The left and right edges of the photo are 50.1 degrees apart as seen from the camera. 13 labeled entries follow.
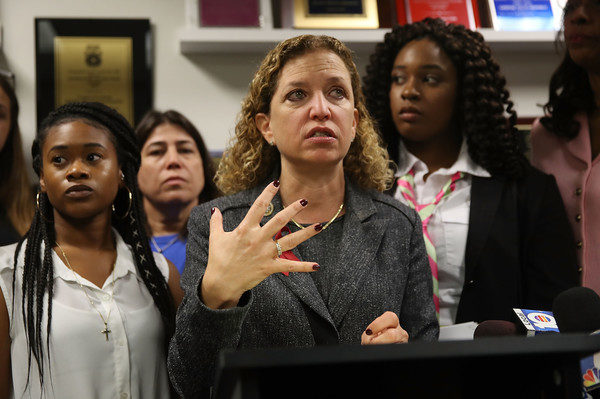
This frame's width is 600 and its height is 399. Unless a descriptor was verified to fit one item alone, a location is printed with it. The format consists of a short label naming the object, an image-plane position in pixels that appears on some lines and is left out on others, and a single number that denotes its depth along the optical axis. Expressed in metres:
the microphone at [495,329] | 1.30
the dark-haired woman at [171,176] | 2.60
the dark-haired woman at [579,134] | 2.14
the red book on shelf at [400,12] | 3.13
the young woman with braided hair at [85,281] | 1.57
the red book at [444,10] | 3.14
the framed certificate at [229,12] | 3.01
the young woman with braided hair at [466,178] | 2.01
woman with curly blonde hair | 1.28
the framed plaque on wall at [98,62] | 3.02
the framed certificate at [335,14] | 3.07
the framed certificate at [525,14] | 3.22
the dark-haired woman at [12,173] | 2.46
